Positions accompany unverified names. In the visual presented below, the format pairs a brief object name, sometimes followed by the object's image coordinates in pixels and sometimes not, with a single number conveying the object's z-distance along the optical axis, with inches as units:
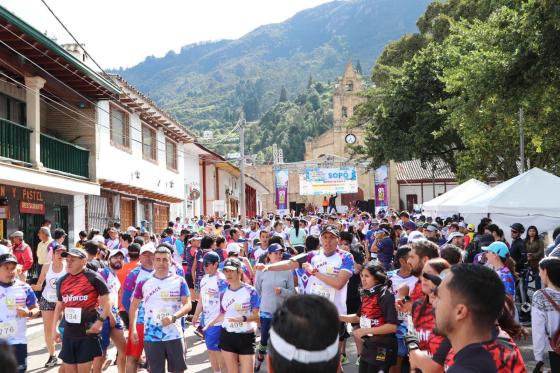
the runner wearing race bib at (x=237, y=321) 290.8
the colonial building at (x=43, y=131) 597.0
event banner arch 2307.0
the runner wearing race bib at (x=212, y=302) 307.0
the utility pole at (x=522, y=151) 919.0
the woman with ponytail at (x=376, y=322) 251.1
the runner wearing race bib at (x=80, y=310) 276.2
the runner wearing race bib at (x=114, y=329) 307.6
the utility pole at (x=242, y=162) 1208.7
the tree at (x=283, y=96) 7345.0
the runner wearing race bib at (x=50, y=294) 380.5
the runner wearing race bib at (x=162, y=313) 279.0
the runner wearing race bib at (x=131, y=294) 306.5
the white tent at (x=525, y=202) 594.5
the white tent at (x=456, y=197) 792.0
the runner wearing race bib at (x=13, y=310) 272.5
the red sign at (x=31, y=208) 658.2
